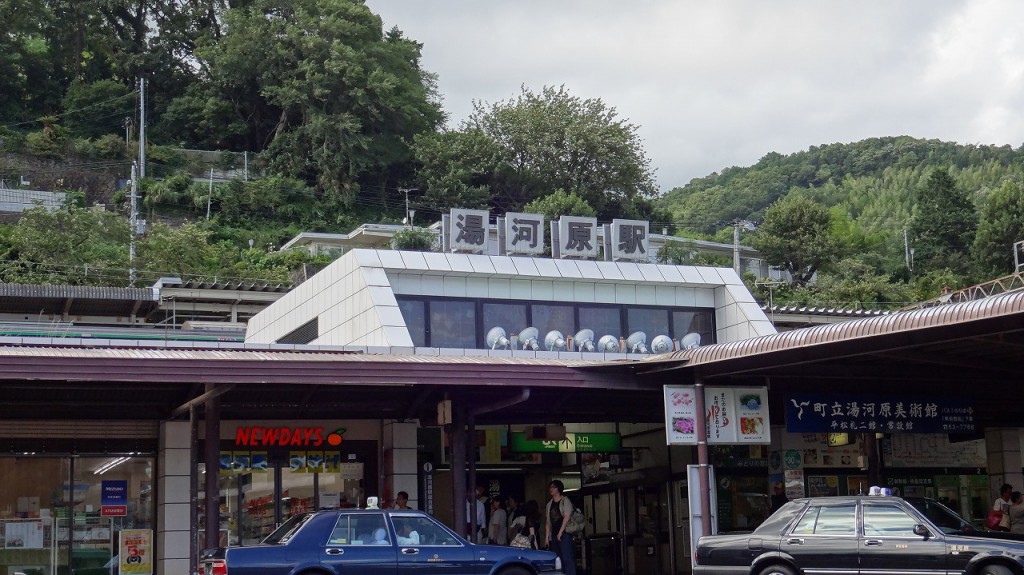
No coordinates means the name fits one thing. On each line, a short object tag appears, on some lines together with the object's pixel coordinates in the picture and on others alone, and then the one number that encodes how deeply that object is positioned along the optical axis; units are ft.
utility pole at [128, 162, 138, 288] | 167.63
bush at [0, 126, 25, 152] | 220.16
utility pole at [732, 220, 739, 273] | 198.18
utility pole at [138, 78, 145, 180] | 222.38
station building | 54.85
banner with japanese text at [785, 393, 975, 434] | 62.39
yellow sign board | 65.36
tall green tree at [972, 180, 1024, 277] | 216.13
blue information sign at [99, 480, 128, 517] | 66.39
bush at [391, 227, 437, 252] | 187.52
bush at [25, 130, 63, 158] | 220.84
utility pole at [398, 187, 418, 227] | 211.94
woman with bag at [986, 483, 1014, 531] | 61.67
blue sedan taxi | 46.60
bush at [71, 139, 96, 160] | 224.33
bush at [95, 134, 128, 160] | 225.35
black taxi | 45.75
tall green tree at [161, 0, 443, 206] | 227.40
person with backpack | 62.75
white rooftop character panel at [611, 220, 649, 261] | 96.17
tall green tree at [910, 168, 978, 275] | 235.20
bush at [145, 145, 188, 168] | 229.66
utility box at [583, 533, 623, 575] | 86.33
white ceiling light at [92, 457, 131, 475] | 66.74
